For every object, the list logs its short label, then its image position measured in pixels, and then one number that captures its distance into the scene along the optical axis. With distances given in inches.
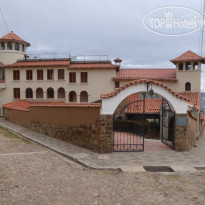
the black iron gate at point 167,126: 532.4
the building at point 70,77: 1053.2
